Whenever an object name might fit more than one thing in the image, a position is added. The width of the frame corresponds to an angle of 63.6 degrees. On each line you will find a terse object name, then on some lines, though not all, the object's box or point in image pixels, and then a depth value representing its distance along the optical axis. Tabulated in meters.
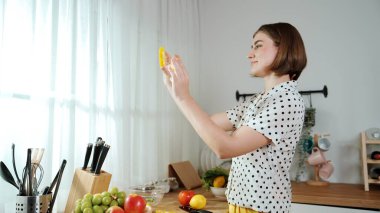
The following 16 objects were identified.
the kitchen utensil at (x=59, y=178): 1.10
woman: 0.81
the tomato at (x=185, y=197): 1.46
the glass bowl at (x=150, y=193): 1.46
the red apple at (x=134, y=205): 1.15
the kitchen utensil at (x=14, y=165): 1.03
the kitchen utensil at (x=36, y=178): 1.05
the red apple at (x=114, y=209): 1.08
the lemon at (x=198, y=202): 1.40
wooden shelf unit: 1.73
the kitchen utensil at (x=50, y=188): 1.10
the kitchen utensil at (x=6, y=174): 1.00
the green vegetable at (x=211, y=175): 1.75
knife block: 1.21
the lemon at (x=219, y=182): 1.68
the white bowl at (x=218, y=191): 1.64
